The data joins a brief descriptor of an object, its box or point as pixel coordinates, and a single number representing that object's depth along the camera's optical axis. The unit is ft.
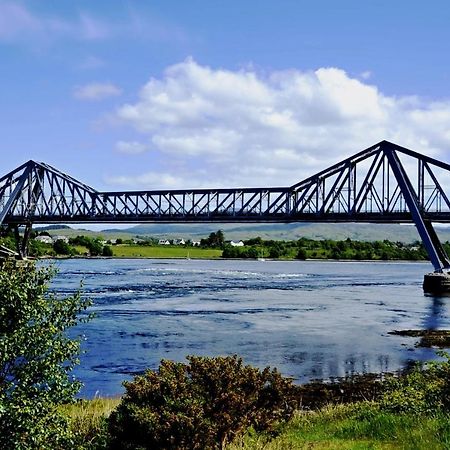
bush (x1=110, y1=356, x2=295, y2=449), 36.88
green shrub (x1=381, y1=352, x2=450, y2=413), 50.72
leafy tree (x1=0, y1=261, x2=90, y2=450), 36.86
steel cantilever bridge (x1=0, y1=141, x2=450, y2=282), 327.06
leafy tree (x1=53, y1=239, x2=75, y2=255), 618.03
